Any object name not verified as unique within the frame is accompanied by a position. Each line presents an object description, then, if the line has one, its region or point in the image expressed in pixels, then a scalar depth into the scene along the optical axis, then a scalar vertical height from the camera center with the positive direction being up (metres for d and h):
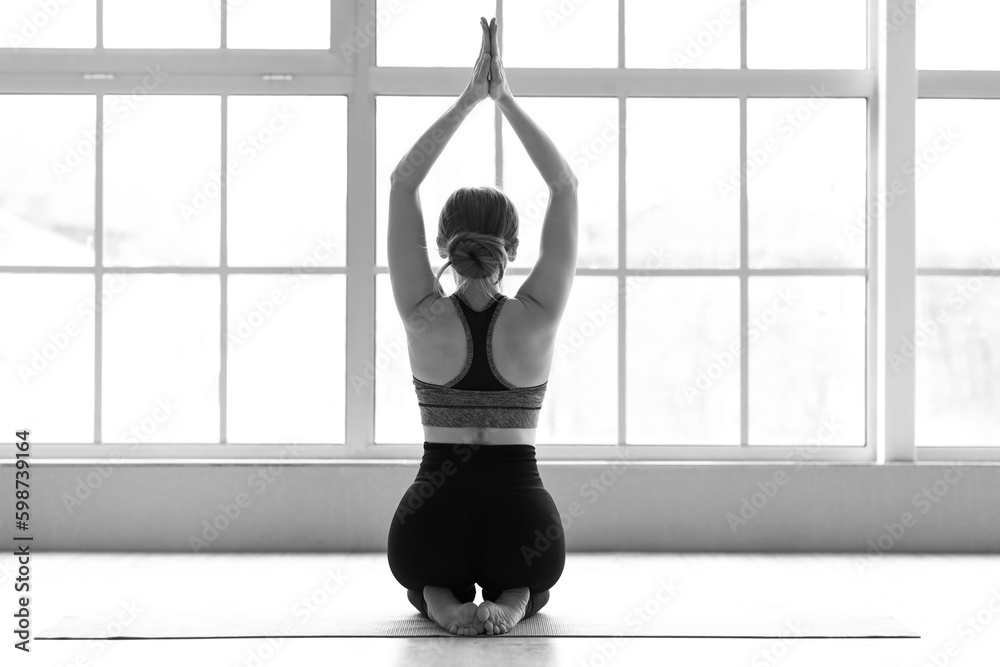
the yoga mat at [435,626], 2.21 -0.68
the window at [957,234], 3.63 +0.45
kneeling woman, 2.19 -0.13
